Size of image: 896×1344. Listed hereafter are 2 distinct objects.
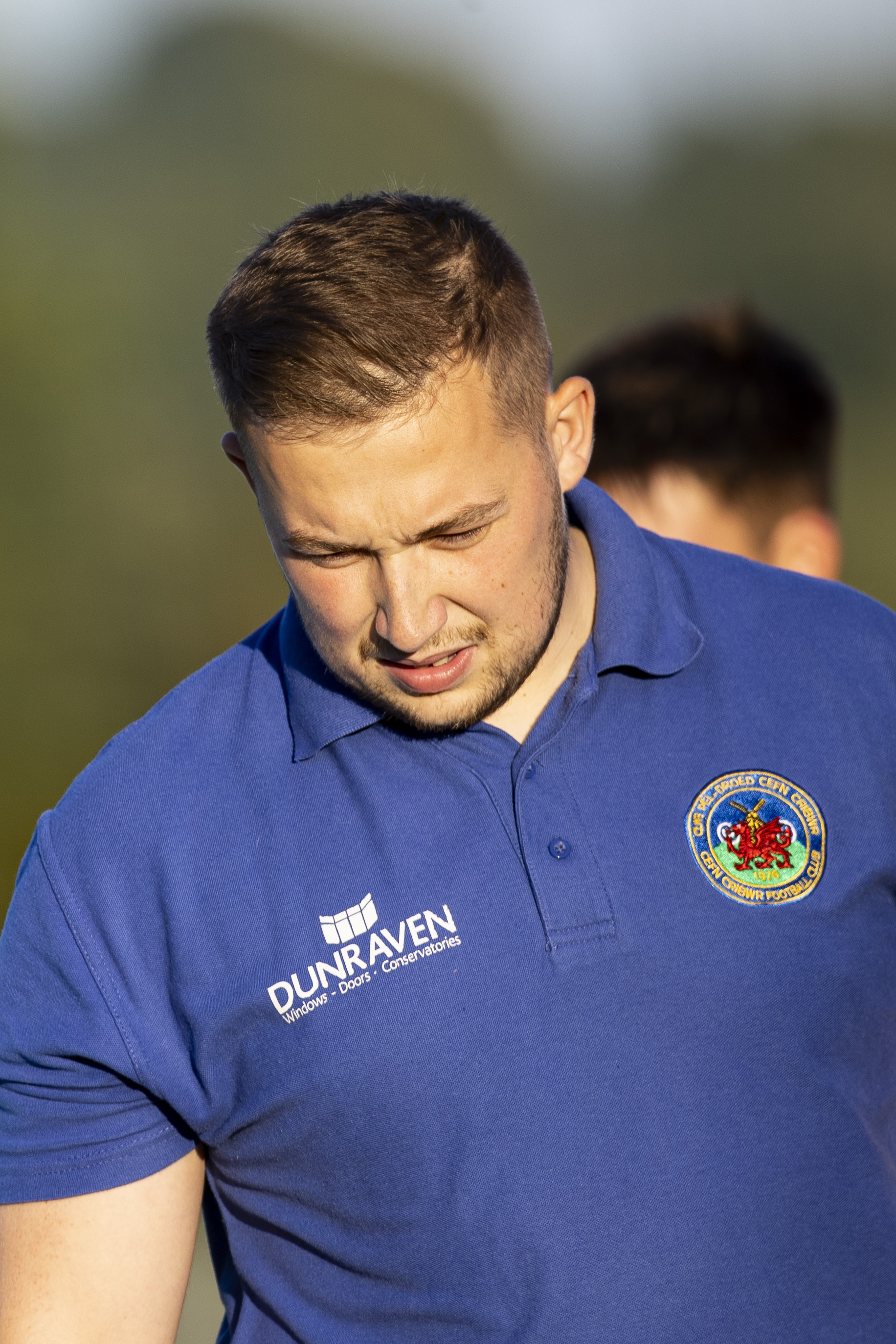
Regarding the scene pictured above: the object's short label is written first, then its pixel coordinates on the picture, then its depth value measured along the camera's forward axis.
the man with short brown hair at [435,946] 6.96
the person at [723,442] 7.48
